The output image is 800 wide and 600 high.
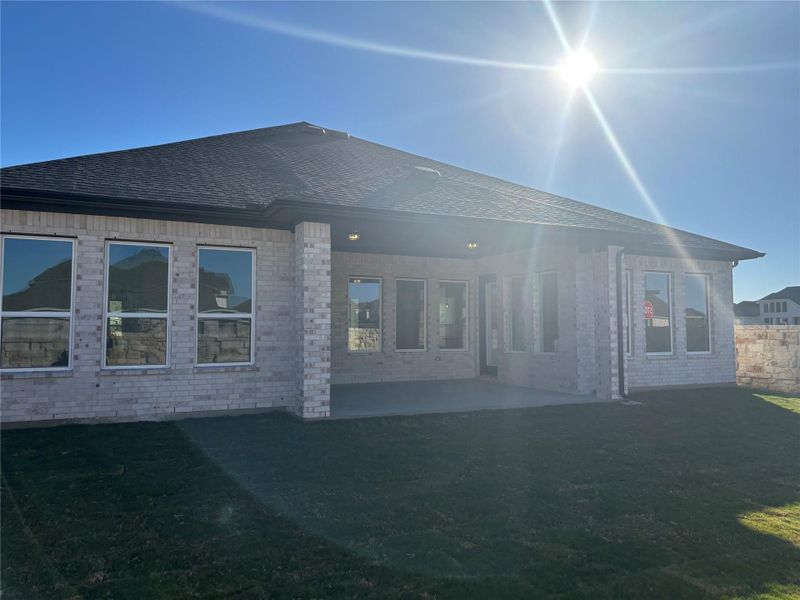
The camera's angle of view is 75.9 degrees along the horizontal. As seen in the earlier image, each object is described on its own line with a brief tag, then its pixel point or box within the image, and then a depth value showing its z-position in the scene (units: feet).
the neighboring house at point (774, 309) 203.73
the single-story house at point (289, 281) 25.50
